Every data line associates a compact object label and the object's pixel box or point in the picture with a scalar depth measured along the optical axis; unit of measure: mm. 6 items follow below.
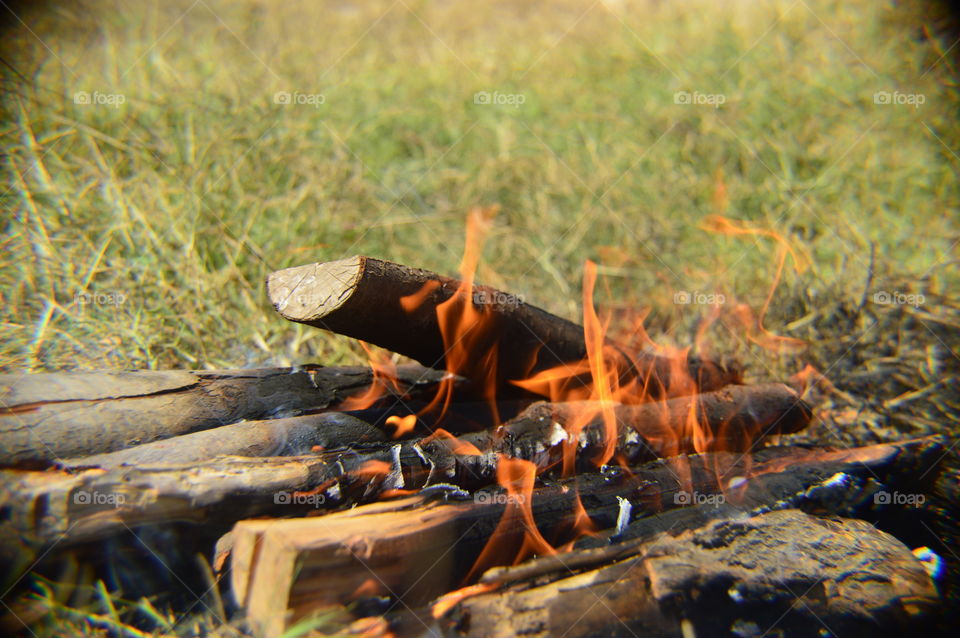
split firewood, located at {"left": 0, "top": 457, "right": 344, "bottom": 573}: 986
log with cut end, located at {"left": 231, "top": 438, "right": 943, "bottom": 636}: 1001
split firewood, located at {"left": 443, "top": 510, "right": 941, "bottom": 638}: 1009
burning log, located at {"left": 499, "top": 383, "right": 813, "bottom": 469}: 1159
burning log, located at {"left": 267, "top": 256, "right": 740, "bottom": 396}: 1075
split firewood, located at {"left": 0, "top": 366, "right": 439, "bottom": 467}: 1039
